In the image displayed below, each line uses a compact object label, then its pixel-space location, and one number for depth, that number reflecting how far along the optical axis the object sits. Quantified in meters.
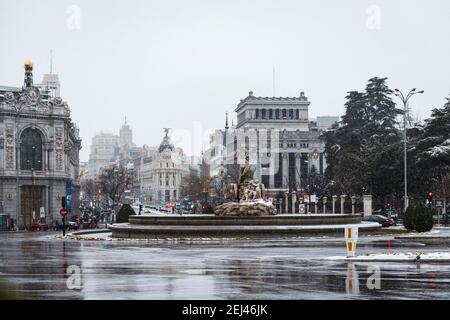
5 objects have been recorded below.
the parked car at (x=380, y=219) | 67.12
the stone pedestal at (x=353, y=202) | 99.56
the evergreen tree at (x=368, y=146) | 92.75
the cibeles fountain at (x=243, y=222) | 47.34
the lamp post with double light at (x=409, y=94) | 70.31
